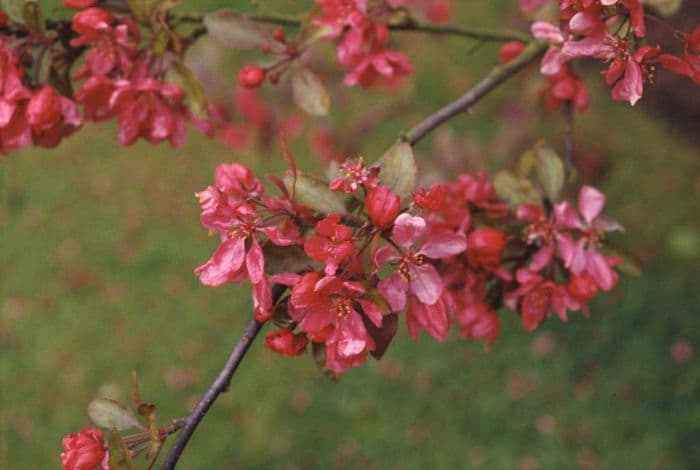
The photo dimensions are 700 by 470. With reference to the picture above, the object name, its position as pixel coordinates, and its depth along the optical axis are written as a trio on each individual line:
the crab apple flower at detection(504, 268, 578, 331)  0.79
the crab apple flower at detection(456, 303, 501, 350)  0.81
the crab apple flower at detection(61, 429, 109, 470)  0.72
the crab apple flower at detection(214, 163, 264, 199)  0.75
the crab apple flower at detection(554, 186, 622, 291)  0.80
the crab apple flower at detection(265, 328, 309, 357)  0.73
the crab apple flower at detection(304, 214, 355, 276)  0.70
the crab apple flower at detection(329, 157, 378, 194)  0.72
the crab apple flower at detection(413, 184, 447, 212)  0.72
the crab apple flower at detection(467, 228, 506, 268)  0.78
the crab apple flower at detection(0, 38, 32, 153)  0.78
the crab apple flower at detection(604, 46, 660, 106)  0.71
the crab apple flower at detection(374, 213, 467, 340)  0.72
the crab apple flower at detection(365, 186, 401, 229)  0.72
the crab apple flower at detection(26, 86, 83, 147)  0.78
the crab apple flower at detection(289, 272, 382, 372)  0.71
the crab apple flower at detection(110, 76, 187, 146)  0.80
